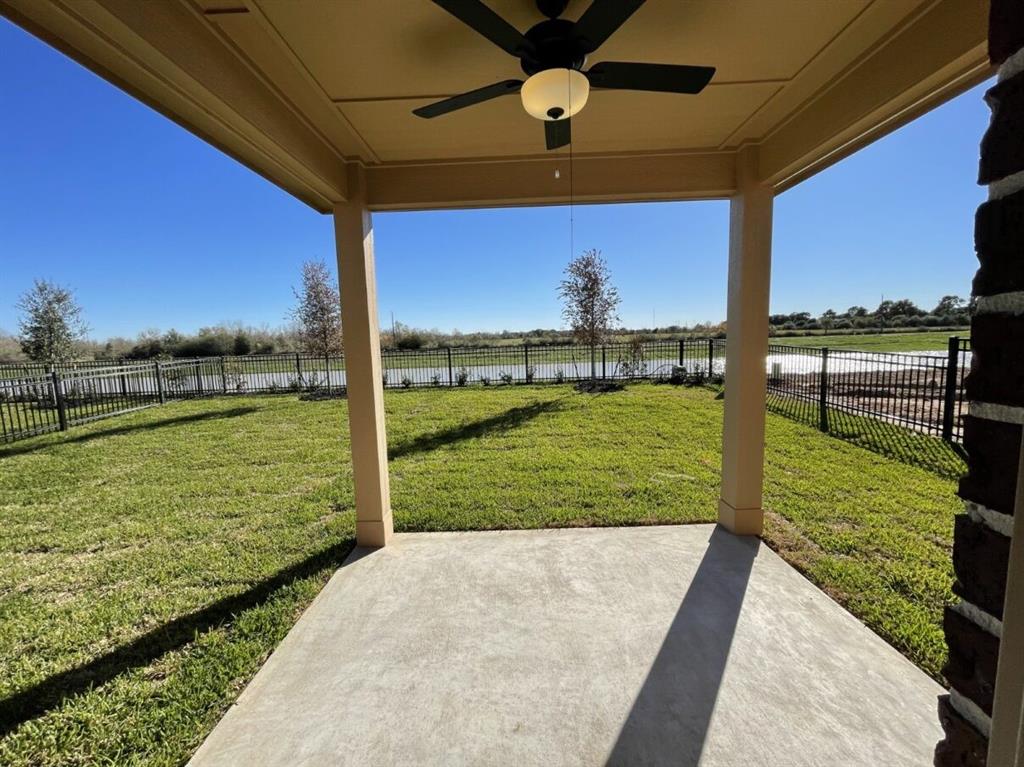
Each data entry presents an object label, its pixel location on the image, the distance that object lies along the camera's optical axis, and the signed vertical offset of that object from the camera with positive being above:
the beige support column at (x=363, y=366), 3.23 -0.17
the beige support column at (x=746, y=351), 3.17 -0.14
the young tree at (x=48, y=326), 12.86 +0.75
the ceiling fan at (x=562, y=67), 1.51 +1.02
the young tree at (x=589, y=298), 11.79 +1.00
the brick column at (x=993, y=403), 0.52 -0.09
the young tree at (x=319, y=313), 11.90 +0.82
